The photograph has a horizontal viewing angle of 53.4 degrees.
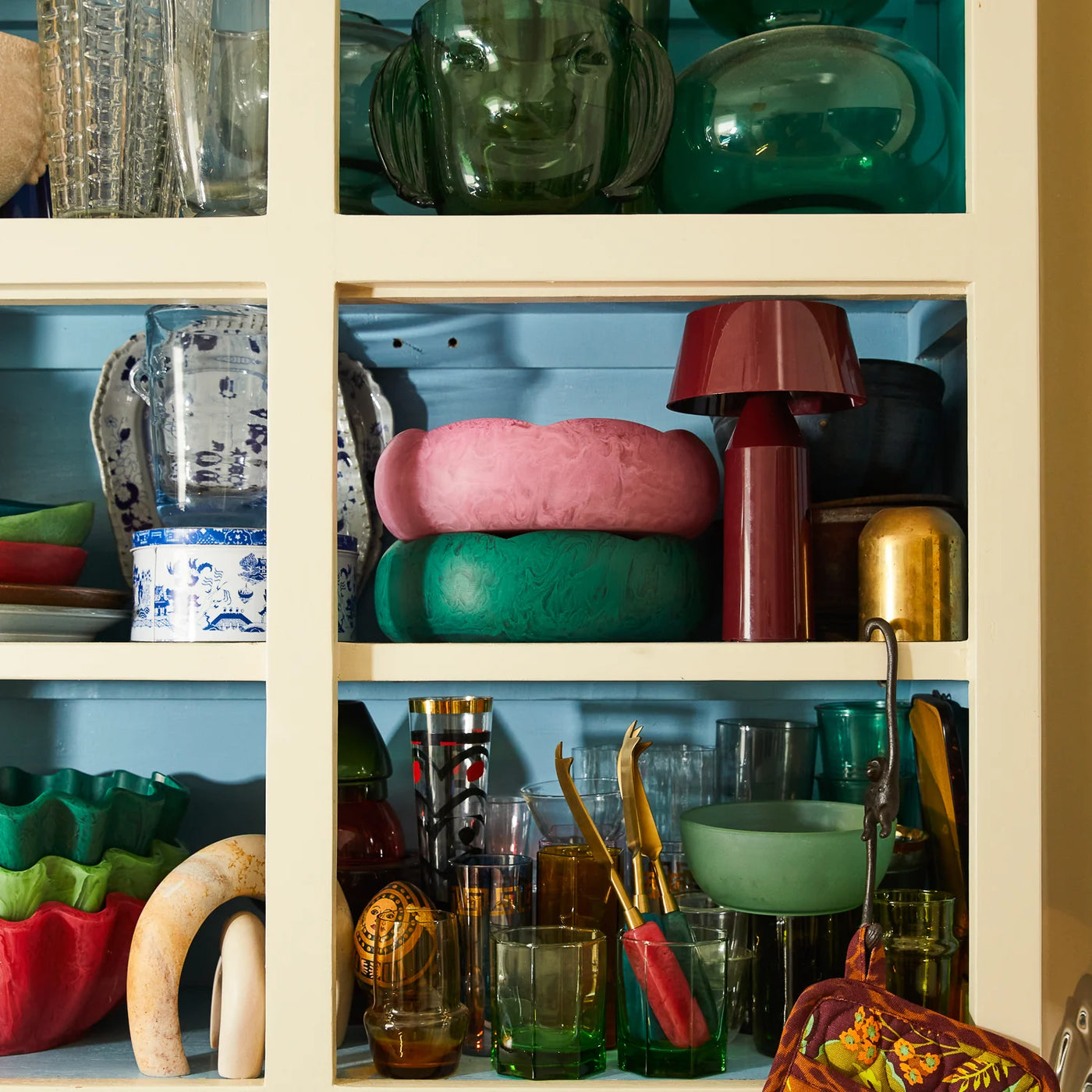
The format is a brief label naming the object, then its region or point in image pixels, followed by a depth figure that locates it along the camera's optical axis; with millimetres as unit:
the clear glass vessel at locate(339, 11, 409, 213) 883
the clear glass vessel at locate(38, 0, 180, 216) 830
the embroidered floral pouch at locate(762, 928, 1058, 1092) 667
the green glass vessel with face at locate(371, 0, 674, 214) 781
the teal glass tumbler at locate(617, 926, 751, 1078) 766
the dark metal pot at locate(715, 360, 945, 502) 923
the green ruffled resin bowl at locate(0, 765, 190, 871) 816
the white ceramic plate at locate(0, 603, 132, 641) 817
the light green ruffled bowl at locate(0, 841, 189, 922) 809
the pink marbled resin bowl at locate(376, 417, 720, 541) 815
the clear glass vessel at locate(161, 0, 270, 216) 816
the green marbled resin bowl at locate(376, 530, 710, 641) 810
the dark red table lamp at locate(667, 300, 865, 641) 792
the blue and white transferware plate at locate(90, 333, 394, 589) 1030
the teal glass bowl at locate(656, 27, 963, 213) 789
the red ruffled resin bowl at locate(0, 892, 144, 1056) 802
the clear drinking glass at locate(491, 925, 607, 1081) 761
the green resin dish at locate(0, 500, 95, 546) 876
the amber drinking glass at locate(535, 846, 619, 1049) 855
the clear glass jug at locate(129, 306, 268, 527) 875
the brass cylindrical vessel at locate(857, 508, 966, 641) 784
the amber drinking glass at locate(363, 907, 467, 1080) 765
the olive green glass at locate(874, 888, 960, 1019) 788
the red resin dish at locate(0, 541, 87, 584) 855
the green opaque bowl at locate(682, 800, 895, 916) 762
